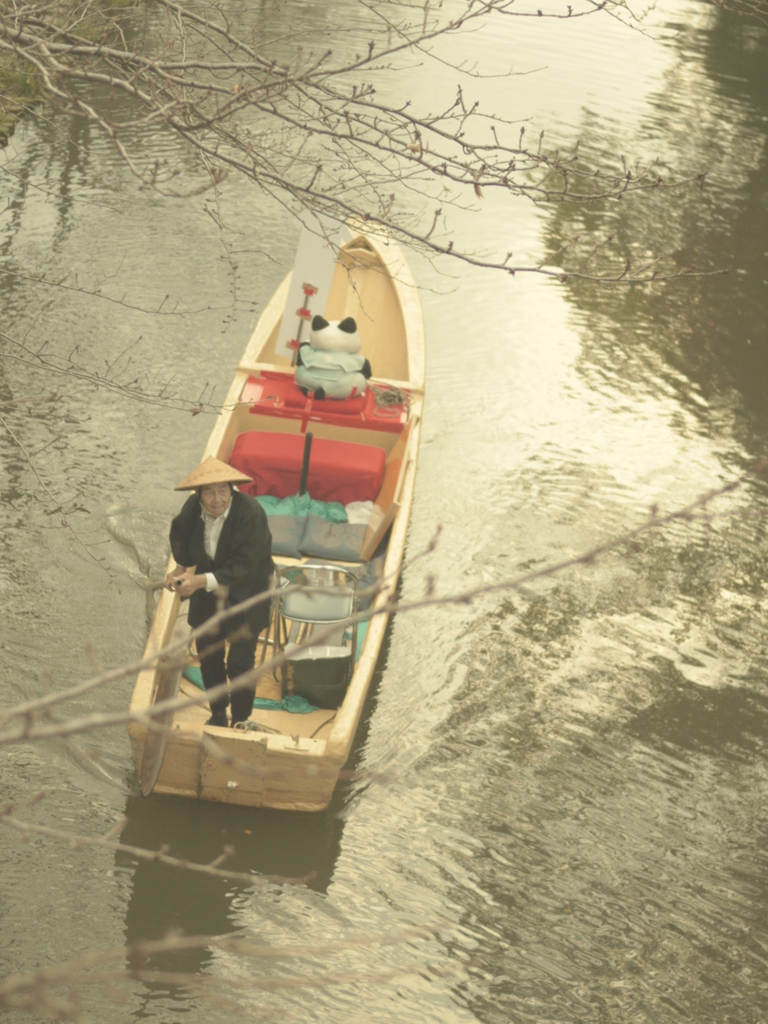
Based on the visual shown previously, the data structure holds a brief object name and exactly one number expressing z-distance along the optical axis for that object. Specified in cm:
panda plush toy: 1411
